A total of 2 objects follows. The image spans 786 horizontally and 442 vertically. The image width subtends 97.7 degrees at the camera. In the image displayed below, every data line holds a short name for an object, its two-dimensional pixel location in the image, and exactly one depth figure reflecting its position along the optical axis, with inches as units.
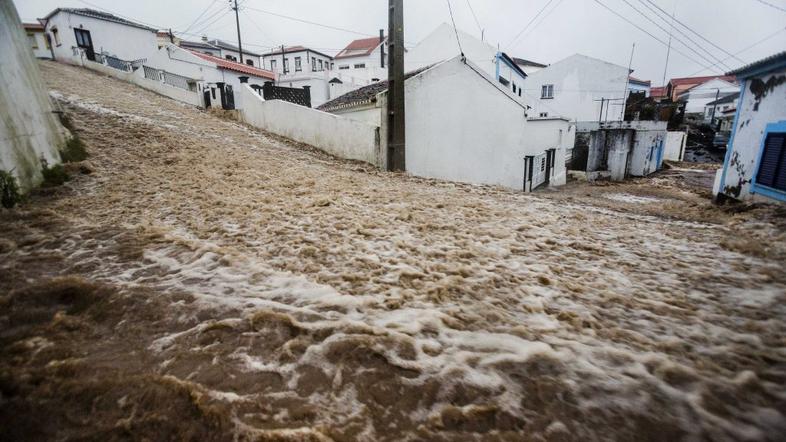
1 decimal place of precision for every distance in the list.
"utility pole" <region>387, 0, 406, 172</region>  351.3
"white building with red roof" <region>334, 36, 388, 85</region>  1671.5
